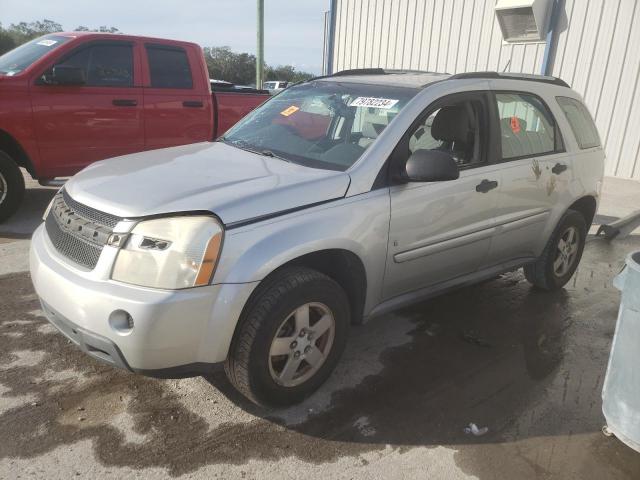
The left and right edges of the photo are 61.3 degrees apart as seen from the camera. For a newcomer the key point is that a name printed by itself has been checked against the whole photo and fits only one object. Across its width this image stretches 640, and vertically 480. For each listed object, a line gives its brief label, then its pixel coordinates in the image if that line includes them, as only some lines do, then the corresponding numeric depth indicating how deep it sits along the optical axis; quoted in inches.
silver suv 96.3
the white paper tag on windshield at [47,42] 242.8
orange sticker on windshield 151.9
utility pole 620.4
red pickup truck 228.4
